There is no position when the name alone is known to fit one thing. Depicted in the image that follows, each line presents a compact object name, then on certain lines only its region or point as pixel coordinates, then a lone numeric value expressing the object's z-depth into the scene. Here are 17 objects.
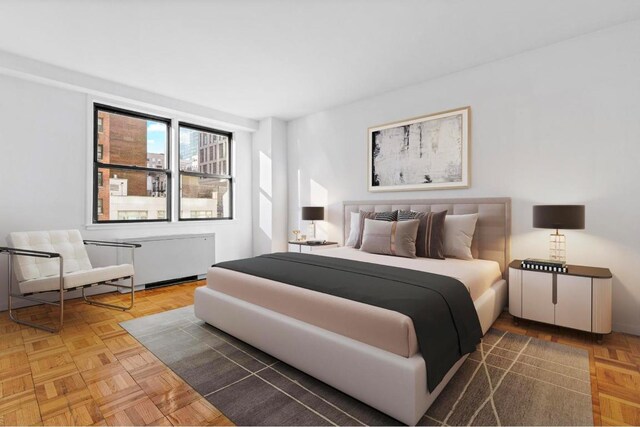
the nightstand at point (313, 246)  4.56
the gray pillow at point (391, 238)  3.30
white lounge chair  2.88
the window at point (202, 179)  5.04
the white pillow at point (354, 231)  4.05
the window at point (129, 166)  4.15
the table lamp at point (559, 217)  2.59
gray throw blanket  1.68
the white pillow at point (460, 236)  3.25
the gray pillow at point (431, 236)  3.28
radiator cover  4.22
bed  1.59
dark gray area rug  1.64
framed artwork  3.63
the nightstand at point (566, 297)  2.46
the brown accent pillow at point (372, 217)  3.78
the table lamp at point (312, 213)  4.71
